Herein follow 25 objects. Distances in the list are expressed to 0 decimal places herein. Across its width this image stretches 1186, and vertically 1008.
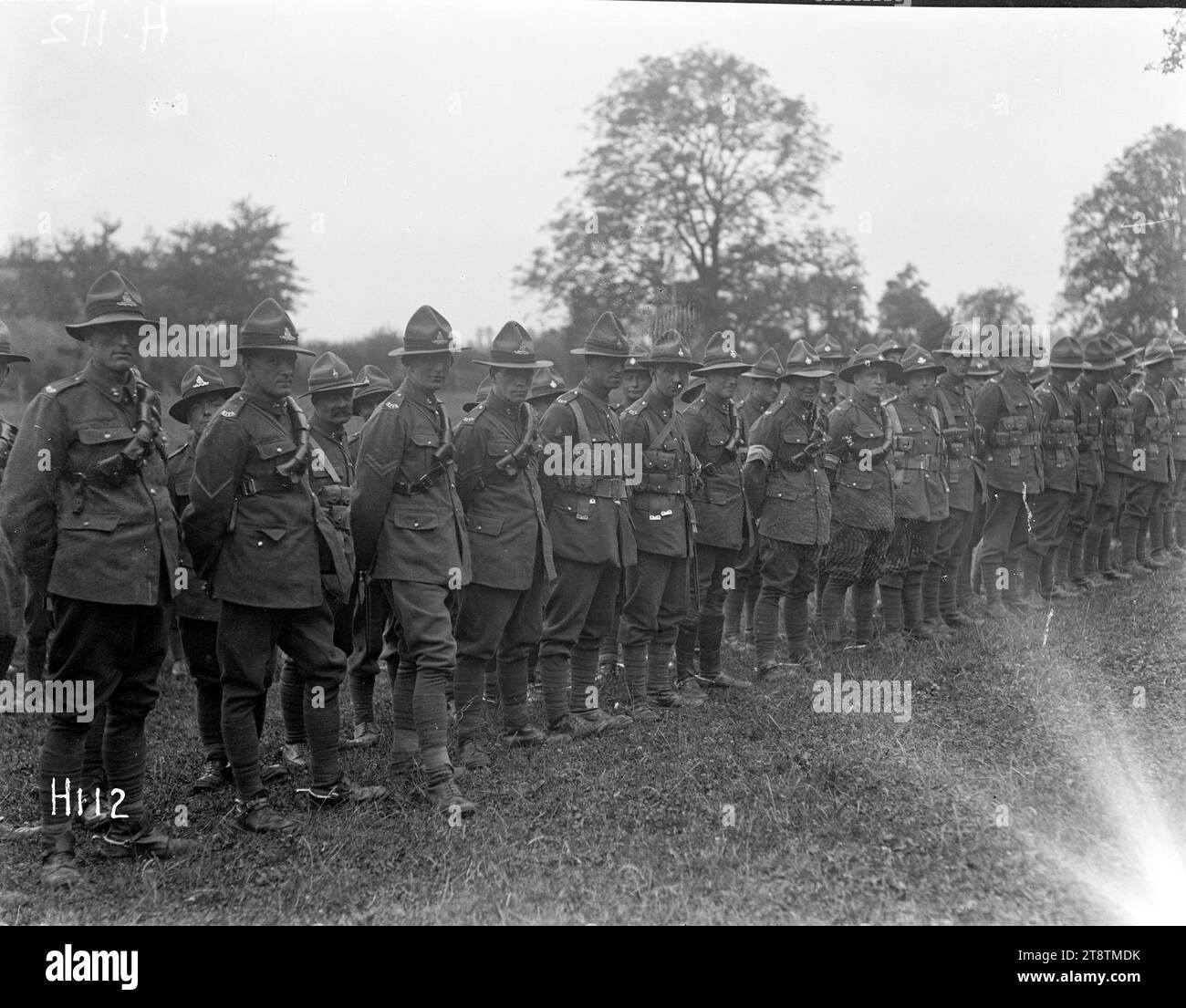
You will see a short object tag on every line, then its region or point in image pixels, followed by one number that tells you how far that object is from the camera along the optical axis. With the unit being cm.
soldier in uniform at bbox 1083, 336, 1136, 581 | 1206
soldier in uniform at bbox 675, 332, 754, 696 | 841
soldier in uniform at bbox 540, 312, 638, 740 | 736
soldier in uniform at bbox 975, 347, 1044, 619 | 1078
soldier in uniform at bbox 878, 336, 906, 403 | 1047
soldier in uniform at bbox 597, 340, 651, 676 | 878
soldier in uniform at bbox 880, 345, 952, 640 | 984
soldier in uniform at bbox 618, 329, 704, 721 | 784
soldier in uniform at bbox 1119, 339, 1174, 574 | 1216
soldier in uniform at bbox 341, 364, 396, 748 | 741
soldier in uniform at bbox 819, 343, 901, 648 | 942
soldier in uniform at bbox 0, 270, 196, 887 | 530
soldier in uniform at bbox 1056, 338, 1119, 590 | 1167
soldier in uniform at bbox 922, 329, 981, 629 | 1037
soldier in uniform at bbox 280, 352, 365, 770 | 696
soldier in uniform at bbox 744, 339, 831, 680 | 891
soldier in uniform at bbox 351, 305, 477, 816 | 611
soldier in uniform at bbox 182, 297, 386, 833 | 573
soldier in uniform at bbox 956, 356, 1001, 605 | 1080
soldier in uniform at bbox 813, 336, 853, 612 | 1114
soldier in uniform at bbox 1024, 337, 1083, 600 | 1115
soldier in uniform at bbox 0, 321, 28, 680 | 557
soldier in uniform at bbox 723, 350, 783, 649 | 967
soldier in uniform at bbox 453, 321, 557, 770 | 676
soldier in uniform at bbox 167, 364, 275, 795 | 667
